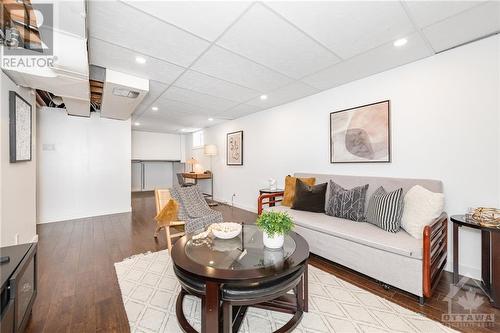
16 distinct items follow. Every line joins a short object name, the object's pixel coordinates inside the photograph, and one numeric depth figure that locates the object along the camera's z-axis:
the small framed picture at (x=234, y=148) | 5.50
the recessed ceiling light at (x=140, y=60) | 2.44
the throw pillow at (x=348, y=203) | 2.62
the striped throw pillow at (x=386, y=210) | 2.21
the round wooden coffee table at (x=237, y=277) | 1.27
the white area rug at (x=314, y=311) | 1.54
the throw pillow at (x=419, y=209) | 2.01
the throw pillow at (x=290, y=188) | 3.43
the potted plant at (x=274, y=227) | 1.65
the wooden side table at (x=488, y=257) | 1.72
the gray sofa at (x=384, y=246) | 1.78
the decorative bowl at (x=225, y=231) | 1.90
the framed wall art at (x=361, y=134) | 2.81
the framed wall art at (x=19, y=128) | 2.28
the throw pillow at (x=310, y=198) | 3.02
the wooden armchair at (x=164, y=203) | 2.75
